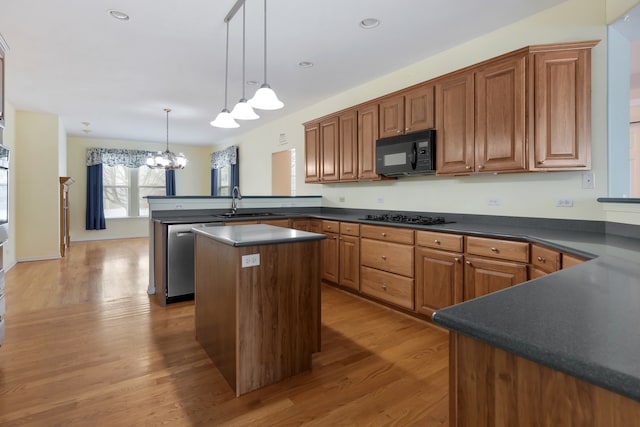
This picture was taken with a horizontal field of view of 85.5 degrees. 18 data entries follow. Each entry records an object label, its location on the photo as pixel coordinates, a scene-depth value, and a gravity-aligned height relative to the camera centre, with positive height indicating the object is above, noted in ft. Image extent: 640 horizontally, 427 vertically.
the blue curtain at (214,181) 30.99 +2.77
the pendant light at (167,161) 21.22 +3.19
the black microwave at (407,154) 10.87 +1.92
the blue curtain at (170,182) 30.66 +2.69
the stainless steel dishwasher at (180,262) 11.76 -1.73
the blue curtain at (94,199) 27.45 +1.06
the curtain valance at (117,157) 27.66 +4.58
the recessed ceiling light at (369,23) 9.57 +5.31
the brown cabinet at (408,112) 10.94 +3.36
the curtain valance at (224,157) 26.55 +4.49
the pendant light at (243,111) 8.55 +2.52
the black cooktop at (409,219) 10.80 -0.25
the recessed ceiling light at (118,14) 9.06 +5.27
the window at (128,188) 28.89 +2.09
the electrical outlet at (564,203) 8.74 +0.21
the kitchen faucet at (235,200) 15.34 +0.53
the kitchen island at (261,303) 6.53 -1.85
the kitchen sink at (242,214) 14.51 -0.10
